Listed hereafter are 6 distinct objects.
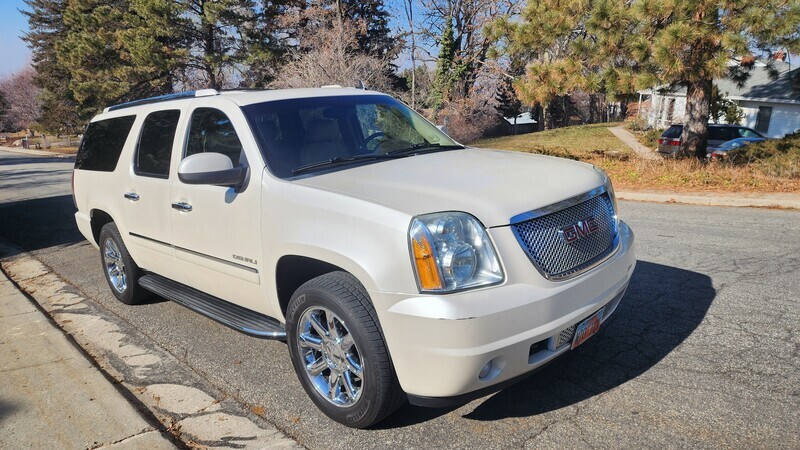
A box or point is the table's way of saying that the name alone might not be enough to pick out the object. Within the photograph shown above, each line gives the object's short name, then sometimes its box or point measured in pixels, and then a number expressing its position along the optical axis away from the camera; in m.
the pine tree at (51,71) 46.44
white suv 2.66
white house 29.16
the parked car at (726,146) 18.00
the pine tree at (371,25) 35.12
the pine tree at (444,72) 36.94
